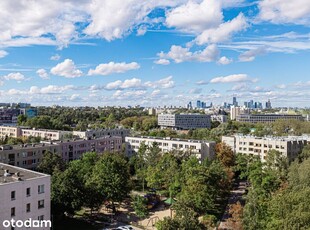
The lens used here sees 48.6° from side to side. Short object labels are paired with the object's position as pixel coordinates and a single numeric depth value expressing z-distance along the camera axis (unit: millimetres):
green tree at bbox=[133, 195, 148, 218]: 41188
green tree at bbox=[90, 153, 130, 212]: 41969
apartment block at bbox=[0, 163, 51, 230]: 29000
